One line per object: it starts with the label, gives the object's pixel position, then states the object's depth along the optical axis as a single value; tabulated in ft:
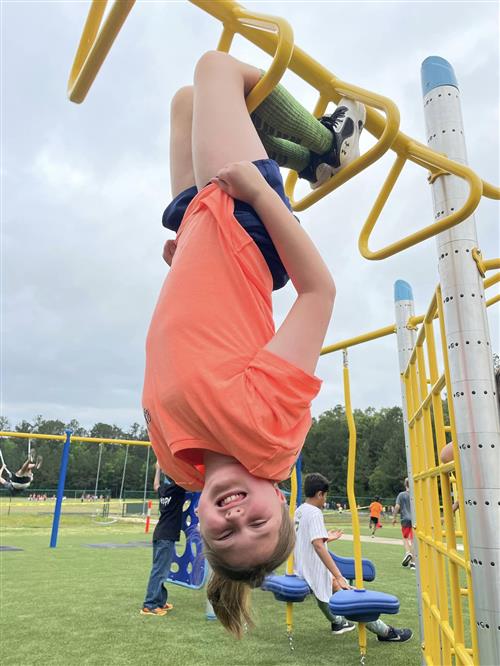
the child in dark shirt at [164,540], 13.34
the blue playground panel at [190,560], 14.79
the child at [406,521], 26.55
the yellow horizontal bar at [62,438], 27.48
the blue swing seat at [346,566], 14.78
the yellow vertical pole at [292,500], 13.20
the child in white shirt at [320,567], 12.22
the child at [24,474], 28.46
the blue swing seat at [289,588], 11.43
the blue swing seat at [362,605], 9.66
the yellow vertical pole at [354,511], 10.12
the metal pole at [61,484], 27.22
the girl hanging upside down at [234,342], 3.98
